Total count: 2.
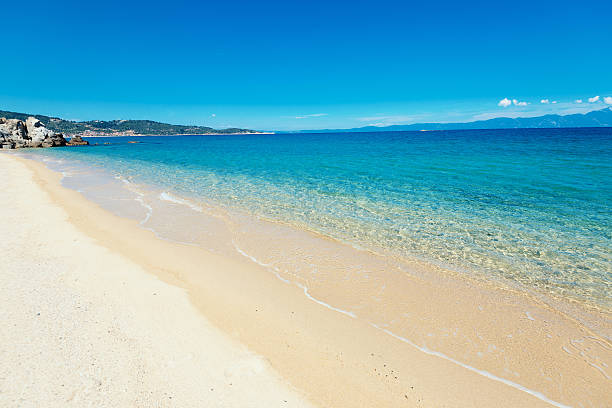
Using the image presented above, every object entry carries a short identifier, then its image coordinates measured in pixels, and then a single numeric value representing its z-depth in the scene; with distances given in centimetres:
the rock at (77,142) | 8875
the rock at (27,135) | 7381
